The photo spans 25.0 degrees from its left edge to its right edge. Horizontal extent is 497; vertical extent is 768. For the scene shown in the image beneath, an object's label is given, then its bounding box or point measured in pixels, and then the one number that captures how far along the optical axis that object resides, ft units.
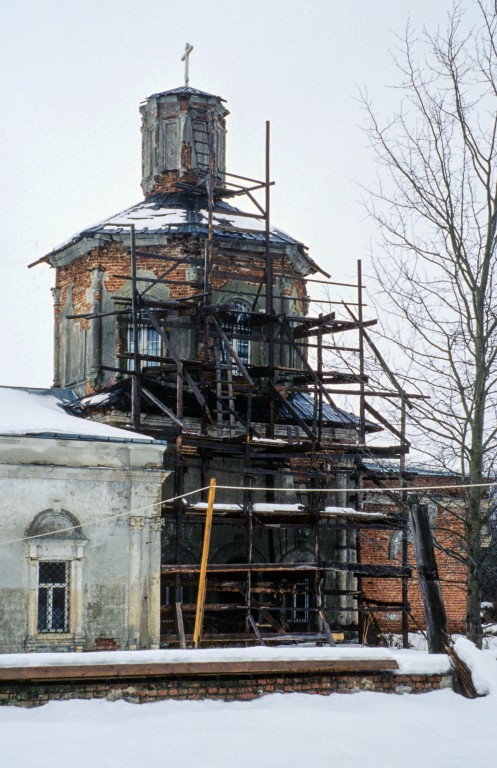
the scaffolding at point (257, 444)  73.61
